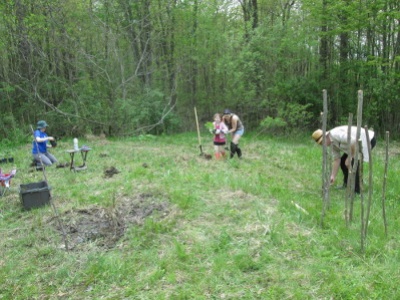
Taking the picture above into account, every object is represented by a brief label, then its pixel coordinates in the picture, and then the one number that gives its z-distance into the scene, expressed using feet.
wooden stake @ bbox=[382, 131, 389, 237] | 13.16
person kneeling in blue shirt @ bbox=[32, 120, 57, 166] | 26.53
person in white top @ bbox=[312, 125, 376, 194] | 18.49
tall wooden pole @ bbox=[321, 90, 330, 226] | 14.88
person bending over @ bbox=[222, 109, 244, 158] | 28.96
